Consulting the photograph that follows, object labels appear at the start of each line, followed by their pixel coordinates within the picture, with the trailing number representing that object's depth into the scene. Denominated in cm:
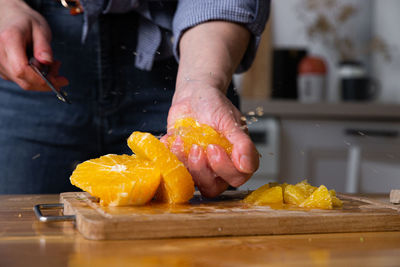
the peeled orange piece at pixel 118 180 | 92
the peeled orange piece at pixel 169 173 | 96
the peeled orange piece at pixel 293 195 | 101
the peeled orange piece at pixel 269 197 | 102
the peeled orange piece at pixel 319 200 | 97
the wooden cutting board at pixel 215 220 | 78
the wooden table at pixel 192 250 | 66
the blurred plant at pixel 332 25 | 361
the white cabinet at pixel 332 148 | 290
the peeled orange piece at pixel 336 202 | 101
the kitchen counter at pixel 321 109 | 282
